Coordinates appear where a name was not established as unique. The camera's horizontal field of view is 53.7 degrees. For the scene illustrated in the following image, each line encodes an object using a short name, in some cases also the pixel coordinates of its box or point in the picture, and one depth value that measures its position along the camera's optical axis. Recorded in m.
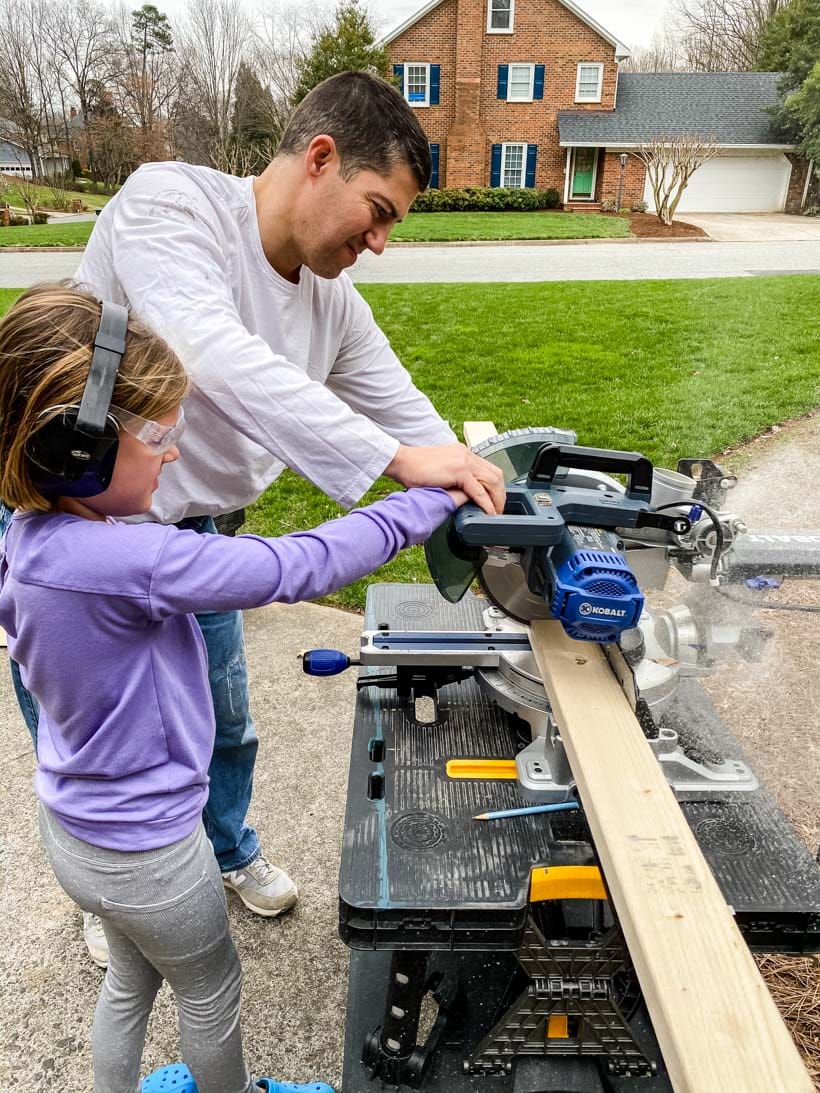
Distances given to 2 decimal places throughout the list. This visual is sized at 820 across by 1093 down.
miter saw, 1.29
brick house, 23.72
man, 1.27
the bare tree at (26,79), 29.22
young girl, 1.08
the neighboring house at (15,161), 34.50
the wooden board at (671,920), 0.77
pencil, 1.47
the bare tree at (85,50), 30.58
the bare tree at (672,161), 18.81
